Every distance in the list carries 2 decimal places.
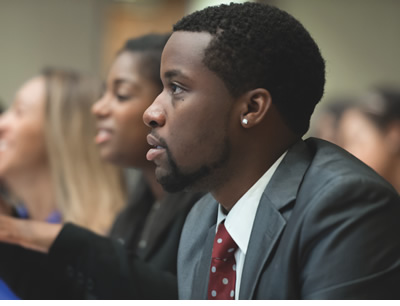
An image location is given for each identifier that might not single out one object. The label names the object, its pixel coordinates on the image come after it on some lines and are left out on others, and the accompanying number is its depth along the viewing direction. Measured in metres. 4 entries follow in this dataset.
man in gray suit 1.54
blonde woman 2.91
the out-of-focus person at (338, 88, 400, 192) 3.18
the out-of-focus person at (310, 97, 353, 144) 3.82
